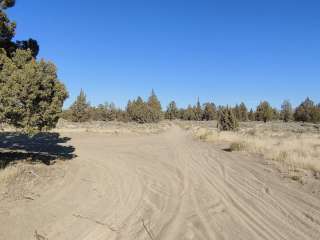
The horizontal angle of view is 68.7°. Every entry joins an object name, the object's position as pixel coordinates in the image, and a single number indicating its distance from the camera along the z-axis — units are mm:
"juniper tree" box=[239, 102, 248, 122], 91568
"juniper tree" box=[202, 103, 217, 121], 106749
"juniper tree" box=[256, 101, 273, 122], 80177
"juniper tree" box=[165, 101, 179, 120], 126576
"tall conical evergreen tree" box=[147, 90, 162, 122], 79966
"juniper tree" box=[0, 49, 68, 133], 7785
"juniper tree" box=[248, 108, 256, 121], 97204
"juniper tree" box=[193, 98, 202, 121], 113909
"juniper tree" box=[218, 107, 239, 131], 32539
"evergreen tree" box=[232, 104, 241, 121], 88759
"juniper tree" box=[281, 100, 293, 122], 86740
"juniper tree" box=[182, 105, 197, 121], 116112
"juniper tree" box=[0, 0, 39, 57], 9103
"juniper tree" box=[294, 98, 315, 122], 67652
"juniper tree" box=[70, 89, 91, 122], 61636
